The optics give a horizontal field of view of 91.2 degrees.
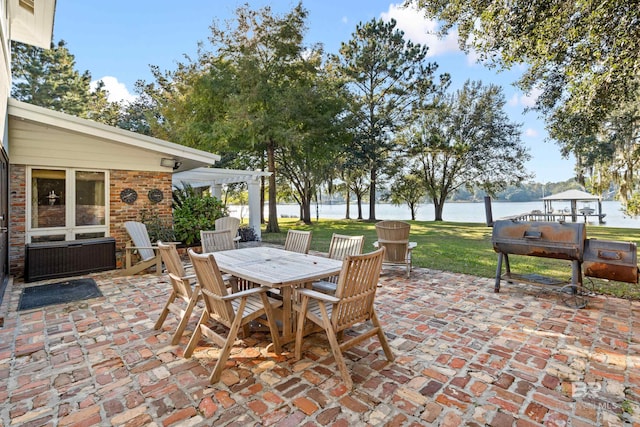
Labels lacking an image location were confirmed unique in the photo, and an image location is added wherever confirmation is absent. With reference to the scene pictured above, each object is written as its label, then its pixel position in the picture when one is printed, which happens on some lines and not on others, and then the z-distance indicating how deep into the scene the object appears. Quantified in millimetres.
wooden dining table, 2845
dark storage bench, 5395
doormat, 4332
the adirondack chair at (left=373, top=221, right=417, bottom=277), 5754
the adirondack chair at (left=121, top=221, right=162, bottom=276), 5883
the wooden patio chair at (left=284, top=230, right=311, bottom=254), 4523
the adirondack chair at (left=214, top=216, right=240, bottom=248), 7886
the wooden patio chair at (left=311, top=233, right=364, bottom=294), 3674
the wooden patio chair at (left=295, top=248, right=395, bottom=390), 2482
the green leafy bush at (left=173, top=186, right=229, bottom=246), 8344
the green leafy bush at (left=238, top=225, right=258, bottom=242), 10531
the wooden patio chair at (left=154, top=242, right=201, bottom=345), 3098
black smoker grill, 3732
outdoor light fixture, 7320
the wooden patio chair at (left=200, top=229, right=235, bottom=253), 4596
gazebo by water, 14566
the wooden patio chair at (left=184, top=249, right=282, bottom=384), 2549
